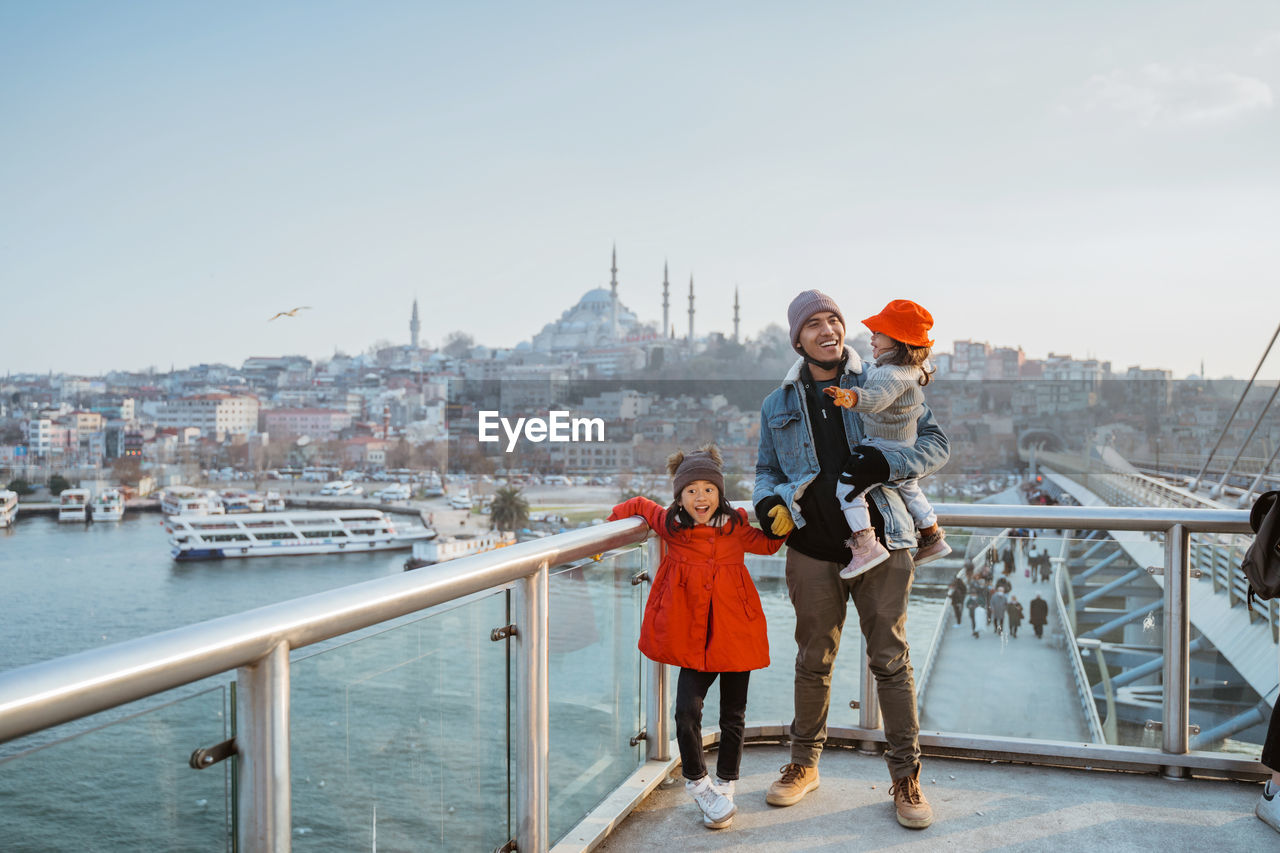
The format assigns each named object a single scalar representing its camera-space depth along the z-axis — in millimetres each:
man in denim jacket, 2289
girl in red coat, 2277
